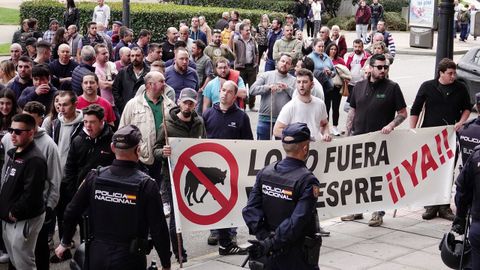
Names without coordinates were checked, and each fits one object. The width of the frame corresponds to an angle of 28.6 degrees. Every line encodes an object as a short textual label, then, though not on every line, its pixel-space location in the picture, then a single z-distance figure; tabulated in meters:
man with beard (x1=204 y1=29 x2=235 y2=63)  16.75
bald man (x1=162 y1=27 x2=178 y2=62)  17.08
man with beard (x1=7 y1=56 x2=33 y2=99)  11.65
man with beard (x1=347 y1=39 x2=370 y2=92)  16.19
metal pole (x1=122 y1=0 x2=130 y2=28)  21.78
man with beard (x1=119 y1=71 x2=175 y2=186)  9.91
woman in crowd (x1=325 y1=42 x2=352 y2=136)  15.95
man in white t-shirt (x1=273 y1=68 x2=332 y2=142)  9.95
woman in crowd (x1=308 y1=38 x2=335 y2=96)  15.40
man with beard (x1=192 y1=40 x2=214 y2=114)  14.70
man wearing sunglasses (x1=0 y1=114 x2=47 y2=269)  7.82
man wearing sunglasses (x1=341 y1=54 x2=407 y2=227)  10.41
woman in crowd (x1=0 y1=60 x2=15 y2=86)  12.52
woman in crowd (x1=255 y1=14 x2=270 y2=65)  23.22
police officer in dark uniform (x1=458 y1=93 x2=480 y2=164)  9.12
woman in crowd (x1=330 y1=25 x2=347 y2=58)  19.59
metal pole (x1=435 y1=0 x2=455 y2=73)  12.09
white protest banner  9.25
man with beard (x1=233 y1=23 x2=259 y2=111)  18.78
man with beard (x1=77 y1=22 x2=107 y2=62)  18.17
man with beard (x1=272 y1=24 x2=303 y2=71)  17.98
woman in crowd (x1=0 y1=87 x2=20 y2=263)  9.47
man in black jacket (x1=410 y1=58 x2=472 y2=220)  10.60
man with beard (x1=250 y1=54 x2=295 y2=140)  11.57
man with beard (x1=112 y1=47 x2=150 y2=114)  12.41
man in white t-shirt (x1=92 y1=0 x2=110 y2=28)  25.84
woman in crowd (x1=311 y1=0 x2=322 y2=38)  36.09
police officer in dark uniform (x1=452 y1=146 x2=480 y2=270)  7.17
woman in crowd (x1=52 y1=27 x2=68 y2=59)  17.12
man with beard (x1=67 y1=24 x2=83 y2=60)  18.44
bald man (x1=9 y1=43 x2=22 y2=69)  13.95
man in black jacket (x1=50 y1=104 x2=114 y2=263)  8.73
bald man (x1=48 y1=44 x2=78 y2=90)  13.30
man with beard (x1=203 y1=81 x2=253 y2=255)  9.69
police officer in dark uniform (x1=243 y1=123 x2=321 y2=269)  6.37
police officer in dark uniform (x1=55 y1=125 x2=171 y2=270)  6.35
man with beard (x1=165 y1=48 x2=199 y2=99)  12.74
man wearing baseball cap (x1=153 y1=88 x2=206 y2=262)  9.27
